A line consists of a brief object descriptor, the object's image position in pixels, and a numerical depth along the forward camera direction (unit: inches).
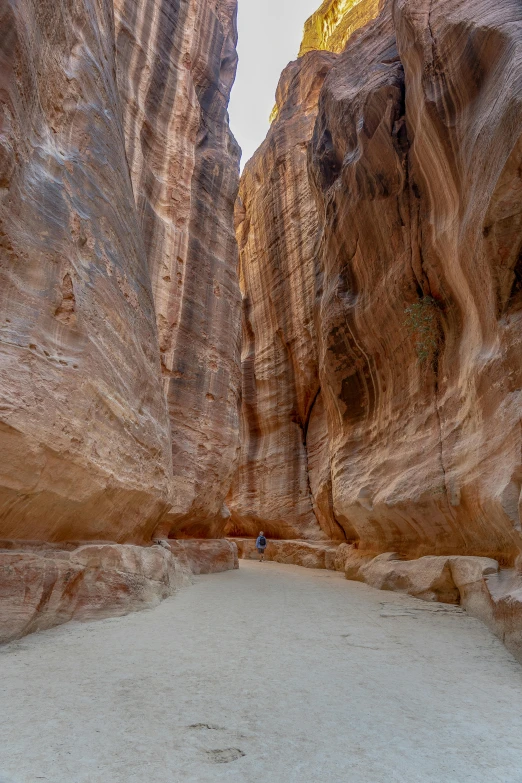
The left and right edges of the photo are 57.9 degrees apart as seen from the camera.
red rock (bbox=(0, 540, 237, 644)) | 171.0
